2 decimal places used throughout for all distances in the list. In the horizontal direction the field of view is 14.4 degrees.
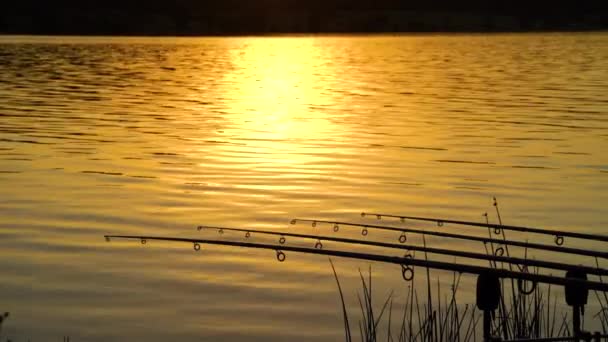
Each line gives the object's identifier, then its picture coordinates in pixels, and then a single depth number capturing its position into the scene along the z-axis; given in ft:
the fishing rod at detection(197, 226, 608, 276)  38.16
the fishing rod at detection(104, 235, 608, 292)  35.58
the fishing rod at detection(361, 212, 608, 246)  44.50
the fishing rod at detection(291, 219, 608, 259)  41.71
